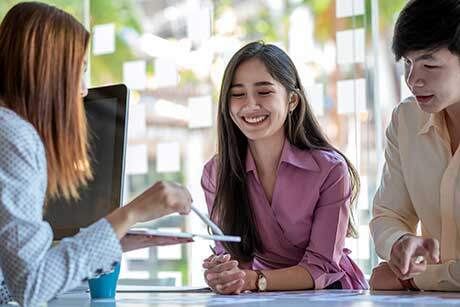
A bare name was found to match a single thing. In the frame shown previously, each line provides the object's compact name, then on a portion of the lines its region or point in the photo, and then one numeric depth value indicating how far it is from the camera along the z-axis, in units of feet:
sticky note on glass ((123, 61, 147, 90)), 12.76
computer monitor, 6.66
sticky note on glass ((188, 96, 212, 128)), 12.04
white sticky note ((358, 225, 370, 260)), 10.08
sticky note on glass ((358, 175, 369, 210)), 10.18
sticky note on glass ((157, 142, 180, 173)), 12.37
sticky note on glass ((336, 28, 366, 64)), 10.30
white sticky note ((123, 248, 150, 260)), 12.62
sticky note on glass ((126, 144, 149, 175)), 12.74
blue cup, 5.99
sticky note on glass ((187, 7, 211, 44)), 12.07
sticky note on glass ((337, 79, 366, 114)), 10.28
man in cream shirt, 5.62
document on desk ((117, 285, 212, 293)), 6.68
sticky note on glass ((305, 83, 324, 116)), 10.68
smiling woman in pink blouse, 7.02
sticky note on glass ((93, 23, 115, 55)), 13.14
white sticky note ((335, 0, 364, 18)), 10.36
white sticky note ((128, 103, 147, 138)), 12.67
